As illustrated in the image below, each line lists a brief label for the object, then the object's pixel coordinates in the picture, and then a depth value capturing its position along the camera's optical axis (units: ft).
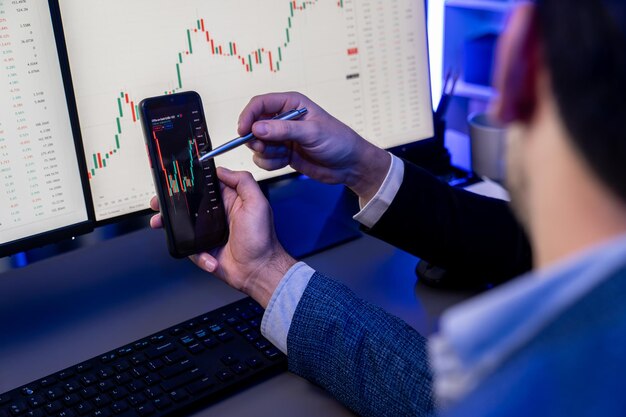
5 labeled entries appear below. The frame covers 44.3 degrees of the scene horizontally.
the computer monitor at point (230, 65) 2.92
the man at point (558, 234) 1.15
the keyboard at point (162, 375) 2.45
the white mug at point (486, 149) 3.93
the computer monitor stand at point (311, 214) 3.56
